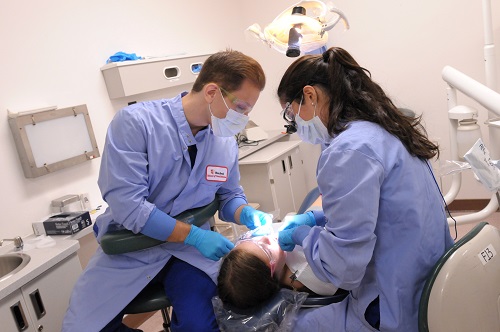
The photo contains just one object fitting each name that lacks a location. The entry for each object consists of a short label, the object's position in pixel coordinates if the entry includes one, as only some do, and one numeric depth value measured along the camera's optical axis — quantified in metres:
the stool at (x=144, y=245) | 1.43
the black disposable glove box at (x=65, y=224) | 1.96
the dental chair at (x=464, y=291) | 1.05
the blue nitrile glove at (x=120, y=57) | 2.54
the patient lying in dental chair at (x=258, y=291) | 1.34
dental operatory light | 2.21
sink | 1.80
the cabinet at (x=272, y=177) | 3.12
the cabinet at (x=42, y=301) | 1.52
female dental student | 1.08
